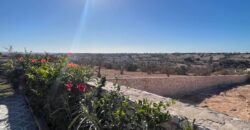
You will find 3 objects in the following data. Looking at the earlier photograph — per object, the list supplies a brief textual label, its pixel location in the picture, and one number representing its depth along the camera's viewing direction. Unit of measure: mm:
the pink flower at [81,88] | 1890
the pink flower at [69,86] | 1926
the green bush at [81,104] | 1319
